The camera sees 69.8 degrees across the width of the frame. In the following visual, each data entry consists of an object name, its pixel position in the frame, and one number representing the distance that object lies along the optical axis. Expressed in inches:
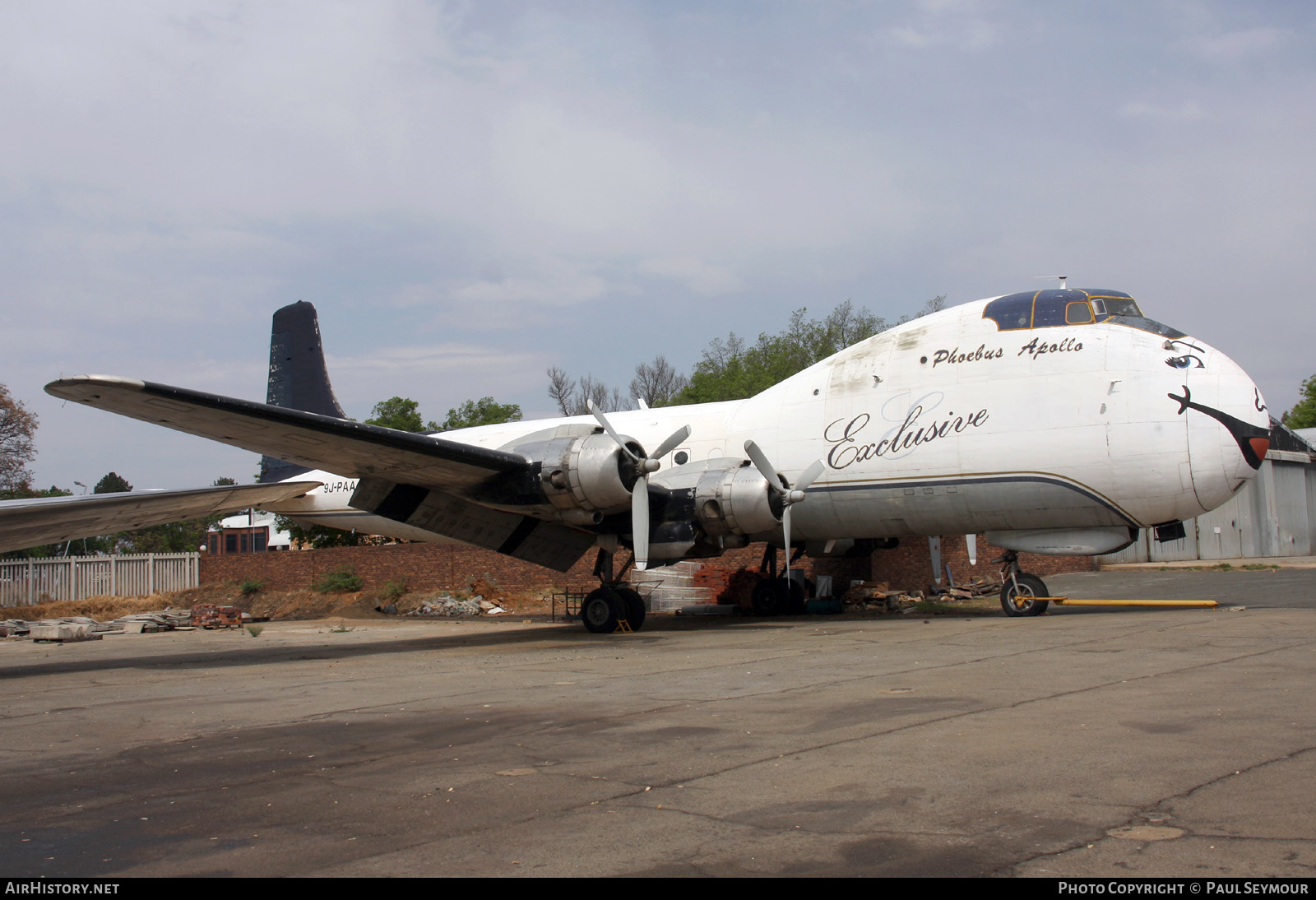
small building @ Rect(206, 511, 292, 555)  2516.0
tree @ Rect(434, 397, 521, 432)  1975.9
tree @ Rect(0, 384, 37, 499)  1927.9
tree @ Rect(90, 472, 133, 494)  3971.5
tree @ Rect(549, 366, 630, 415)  2669.8
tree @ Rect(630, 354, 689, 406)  2706.7
